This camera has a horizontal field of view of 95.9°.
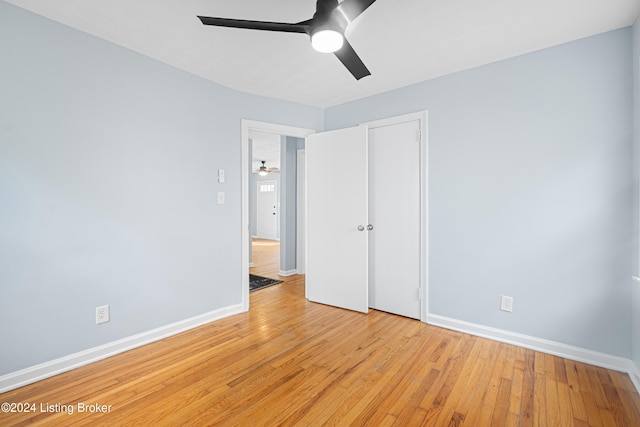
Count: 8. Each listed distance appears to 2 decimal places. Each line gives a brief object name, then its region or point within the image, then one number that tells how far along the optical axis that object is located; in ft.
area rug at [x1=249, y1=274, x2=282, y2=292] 13.39
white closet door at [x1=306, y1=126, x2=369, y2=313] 10.32
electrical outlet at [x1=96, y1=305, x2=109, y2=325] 7.14
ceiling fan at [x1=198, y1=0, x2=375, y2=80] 4.48
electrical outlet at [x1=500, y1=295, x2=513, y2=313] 8.01
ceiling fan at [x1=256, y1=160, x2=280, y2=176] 29.37
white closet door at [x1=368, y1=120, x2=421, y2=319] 9.67
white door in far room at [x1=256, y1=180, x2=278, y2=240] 32.93
